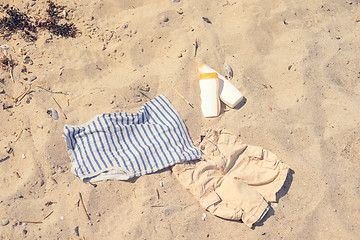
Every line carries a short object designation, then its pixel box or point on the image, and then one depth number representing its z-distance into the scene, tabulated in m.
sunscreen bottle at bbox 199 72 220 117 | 2.56
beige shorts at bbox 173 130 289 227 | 2.22
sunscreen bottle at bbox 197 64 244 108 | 2.56
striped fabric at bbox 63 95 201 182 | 2.29
